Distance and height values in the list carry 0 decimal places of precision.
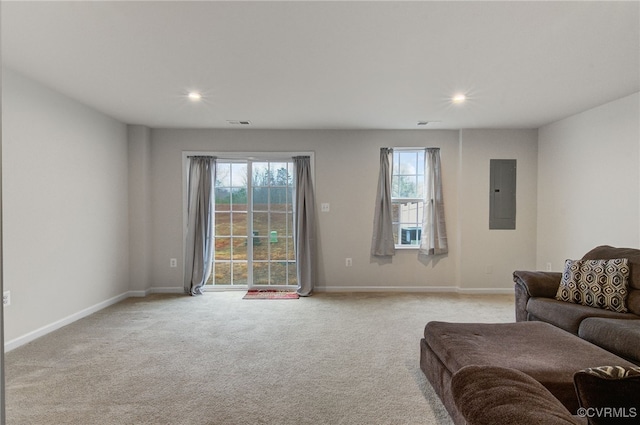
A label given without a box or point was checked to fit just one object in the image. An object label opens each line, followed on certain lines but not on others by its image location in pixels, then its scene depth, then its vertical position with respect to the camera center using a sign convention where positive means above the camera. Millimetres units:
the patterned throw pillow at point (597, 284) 2951 -636
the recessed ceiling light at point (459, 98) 3821 +1218
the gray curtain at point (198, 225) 5344 -249
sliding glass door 5578 -181
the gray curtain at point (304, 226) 5332 -257
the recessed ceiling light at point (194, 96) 3766 +1210
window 5617 +284
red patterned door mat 5091 -1259
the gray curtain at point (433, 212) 5398 -49
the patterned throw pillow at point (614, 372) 894 -408
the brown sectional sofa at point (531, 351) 1043 -851
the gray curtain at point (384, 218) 5410 -143
